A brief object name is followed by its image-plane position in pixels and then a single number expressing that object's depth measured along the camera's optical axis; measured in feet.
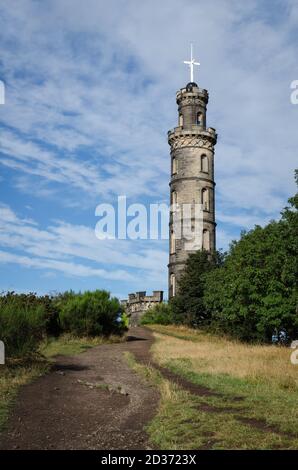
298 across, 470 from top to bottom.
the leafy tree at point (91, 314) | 85.35
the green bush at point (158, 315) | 155.94
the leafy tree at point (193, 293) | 138.36
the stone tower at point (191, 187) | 167.94
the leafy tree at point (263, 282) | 78.43
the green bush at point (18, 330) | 47.30
